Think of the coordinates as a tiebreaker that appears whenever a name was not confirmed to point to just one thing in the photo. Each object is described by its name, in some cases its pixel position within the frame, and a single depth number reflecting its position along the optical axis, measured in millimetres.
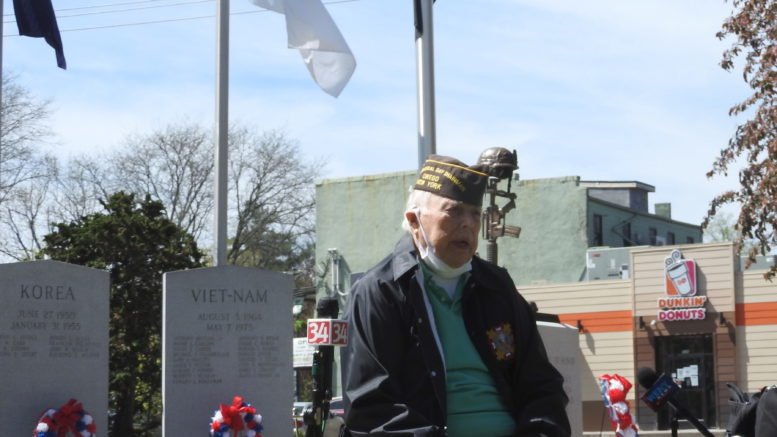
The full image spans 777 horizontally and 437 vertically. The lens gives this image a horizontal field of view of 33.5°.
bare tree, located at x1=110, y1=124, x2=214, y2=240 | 52938
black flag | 15664
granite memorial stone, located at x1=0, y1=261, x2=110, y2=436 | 13016
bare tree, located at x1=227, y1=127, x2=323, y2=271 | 54969
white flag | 15219
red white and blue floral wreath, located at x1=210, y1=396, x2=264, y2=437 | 14117
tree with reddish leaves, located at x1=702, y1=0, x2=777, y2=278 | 19062
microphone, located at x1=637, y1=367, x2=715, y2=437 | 7715
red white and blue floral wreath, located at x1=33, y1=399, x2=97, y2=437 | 12797
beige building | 39781
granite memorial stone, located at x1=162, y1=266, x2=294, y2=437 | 14406
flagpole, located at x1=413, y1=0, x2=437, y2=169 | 13891
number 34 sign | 17138
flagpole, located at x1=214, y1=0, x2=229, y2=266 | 15789
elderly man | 4352
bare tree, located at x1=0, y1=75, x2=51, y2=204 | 44000
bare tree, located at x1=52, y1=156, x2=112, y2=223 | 50500
